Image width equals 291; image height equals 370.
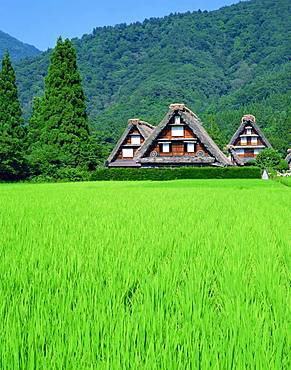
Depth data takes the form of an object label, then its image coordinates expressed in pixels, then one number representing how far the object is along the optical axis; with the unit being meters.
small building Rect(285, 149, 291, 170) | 68.19
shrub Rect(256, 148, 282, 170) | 45.66
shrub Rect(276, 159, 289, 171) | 48.02
